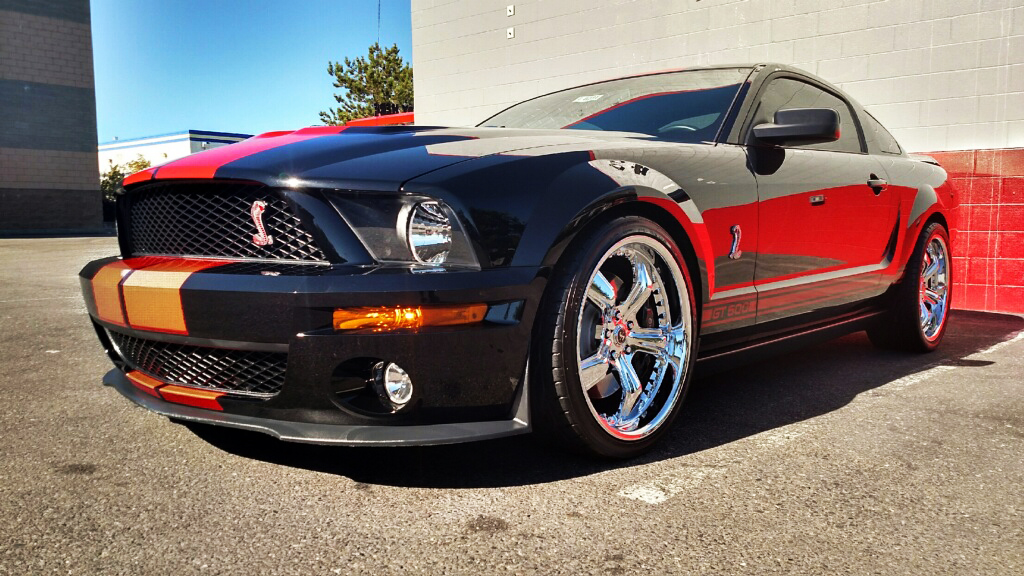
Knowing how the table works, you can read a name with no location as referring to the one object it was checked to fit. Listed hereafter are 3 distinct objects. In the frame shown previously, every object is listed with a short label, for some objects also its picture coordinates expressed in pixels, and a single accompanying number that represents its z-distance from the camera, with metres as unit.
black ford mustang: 2.02
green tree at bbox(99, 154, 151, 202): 38.67
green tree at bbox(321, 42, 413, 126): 44.00
